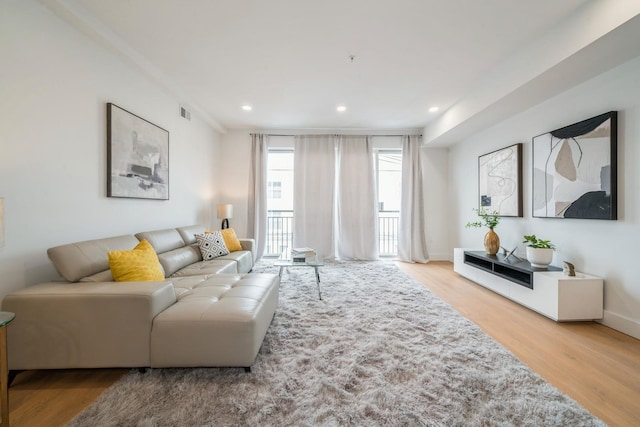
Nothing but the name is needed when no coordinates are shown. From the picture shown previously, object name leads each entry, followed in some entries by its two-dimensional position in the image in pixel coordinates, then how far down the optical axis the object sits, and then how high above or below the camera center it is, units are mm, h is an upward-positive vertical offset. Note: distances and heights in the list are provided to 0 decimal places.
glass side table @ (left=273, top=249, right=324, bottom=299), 2998 -616
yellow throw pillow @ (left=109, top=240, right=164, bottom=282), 1882 -424
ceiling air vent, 3636 +1499
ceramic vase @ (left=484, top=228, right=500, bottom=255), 3416 -394
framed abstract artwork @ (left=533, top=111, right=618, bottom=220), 2230 +460
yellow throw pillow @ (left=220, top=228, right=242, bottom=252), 3760 -424
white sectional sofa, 1468 -702
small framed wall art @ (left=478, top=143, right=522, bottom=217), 3305 +494
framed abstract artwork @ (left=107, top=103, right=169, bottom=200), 2418 +620
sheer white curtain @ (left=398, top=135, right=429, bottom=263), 5035 +238
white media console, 2303 -747
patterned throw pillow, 3230 -436
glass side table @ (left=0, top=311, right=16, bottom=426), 1146 -768
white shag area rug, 1272 -1037
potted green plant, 2621 -403
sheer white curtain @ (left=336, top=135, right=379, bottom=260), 5055 +283
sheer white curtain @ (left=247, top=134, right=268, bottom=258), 4980 +409
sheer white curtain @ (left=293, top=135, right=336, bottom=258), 5051 +424
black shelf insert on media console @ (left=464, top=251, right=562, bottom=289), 2641 -633
